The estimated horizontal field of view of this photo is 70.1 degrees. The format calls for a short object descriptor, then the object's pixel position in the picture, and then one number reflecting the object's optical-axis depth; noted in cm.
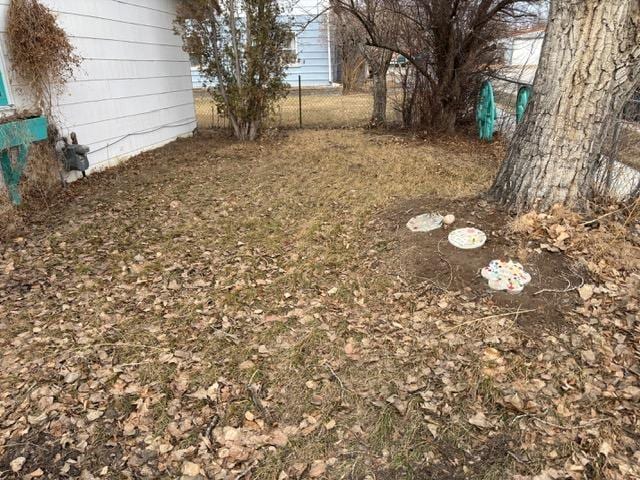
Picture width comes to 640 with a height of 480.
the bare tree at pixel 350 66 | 1695
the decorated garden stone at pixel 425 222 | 415
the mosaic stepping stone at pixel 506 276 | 329
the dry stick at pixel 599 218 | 374
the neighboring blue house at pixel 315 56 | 1780
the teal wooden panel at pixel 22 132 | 468
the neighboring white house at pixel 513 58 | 914
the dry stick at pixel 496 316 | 308
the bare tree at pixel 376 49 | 871
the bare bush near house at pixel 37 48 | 487
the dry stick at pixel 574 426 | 235
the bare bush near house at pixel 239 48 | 825
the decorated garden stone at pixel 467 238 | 377
